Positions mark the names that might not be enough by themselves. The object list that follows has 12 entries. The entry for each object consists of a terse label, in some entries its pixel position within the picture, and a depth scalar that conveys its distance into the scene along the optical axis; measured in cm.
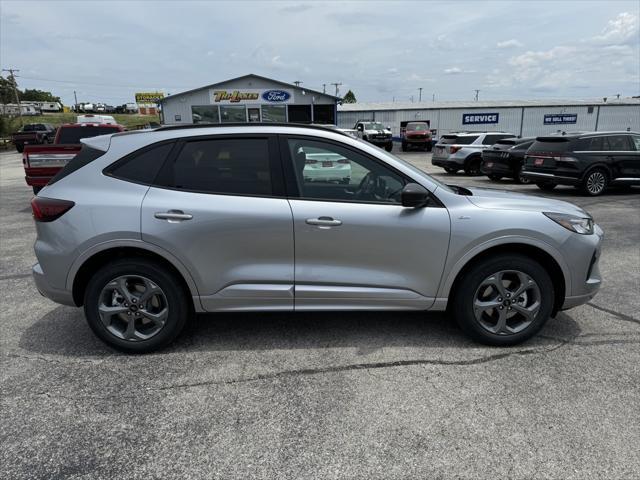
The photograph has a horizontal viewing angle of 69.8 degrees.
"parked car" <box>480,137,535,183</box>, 1457
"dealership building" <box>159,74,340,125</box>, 3478
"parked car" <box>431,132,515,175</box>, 1736
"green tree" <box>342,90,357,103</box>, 11488
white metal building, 4050
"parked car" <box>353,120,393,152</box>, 3111
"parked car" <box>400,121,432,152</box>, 3234
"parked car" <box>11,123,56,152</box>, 3412
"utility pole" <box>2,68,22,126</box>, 7099
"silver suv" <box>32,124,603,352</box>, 338
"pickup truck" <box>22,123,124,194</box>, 922
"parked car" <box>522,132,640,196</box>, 1163
